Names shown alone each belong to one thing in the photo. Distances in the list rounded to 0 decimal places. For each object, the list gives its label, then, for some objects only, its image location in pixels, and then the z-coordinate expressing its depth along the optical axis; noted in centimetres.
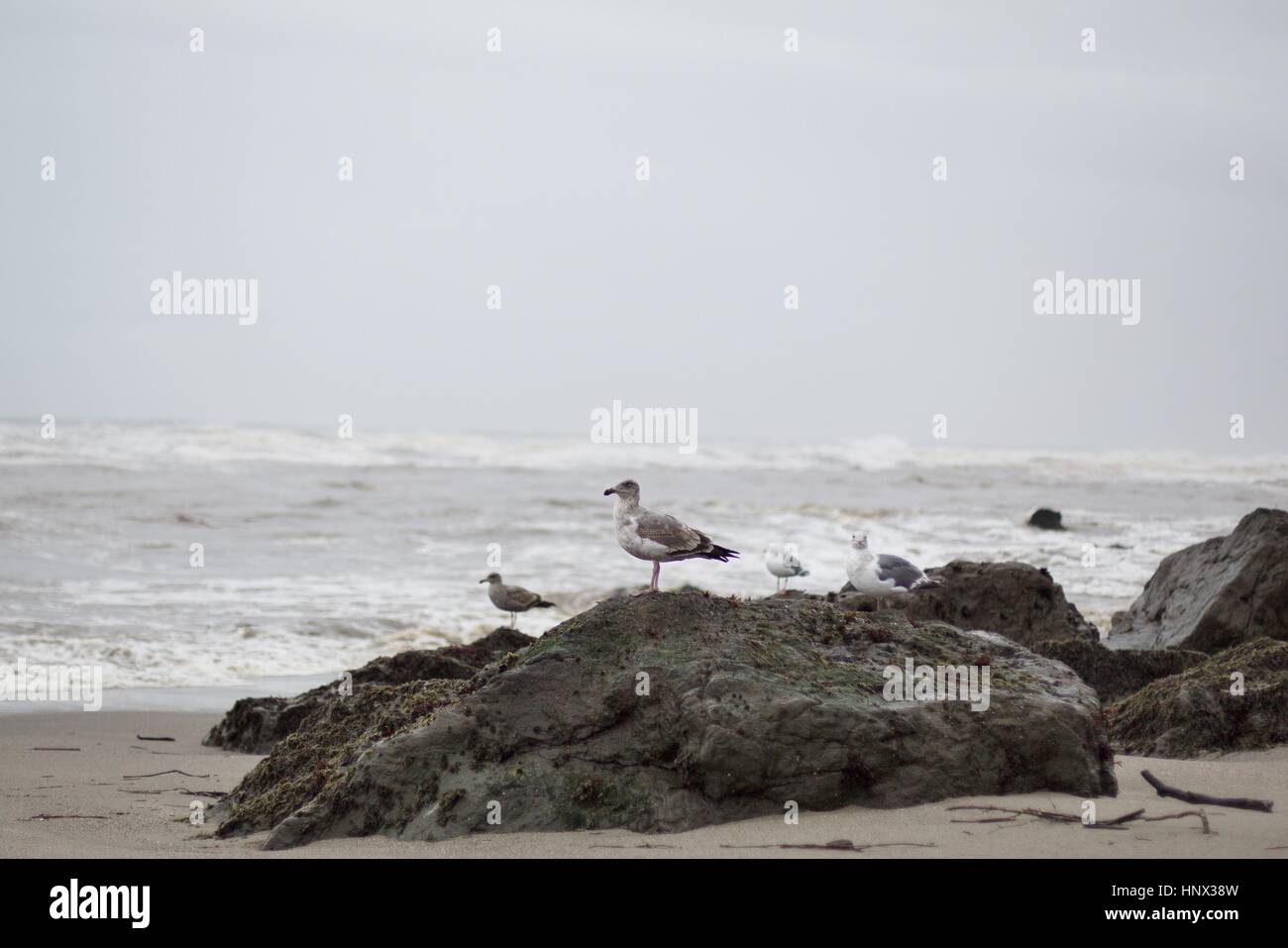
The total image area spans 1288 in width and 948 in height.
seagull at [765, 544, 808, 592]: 1285
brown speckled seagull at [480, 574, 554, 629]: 1225
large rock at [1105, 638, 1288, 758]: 625
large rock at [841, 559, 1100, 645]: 939
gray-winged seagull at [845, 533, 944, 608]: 842
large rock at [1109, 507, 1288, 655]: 932
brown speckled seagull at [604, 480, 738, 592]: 595
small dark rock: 2486
